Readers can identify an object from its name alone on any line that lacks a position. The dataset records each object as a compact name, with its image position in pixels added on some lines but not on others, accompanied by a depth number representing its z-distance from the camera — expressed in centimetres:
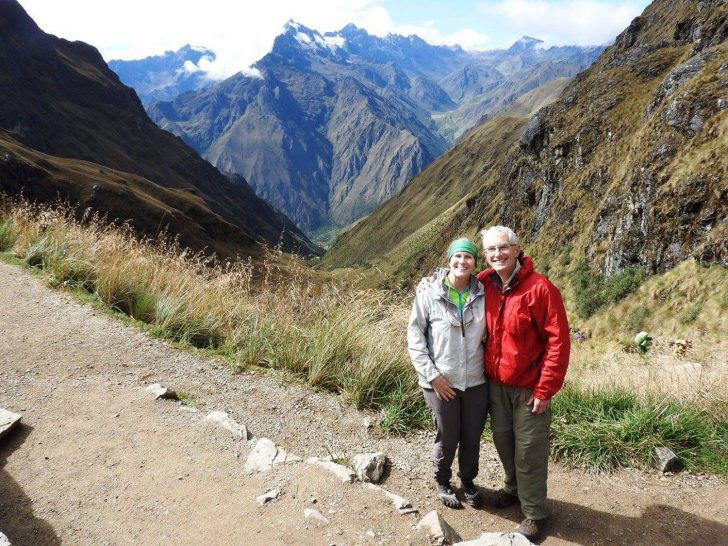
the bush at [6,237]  1006
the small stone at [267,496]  387
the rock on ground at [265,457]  434
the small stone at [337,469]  422
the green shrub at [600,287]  3145
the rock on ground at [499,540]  344
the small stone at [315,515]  370
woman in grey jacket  421
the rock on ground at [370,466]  449
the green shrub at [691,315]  2359
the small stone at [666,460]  490
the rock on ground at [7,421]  433
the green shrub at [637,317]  2734
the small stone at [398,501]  396
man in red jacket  390
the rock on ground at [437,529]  363
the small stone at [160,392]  535
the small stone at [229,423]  481
